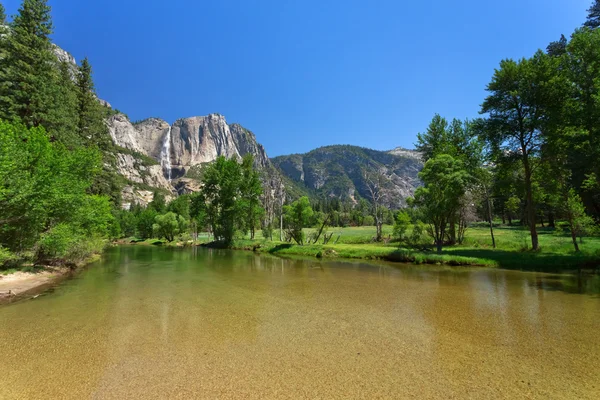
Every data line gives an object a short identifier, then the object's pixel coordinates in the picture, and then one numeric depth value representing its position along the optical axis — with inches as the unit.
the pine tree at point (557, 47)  1476.9
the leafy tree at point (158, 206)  3600.9
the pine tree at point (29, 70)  855.1
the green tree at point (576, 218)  784.9
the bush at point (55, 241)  650.2
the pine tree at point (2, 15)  979.9
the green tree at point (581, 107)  681.0
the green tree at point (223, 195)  1873.8
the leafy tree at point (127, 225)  3272.1
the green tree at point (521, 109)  850.1
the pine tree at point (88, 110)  1282.7
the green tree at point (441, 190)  957.2
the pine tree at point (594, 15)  1313.1
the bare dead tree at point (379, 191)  1776.3
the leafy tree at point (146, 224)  3137.3
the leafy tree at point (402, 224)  1317.7
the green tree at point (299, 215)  1435.8
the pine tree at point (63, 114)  936.9
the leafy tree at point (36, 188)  551.2
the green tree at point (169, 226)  2544.3
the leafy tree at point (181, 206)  3112.2
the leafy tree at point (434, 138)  1371.8
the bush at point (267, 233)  1867.7
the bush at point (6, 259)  500.1
